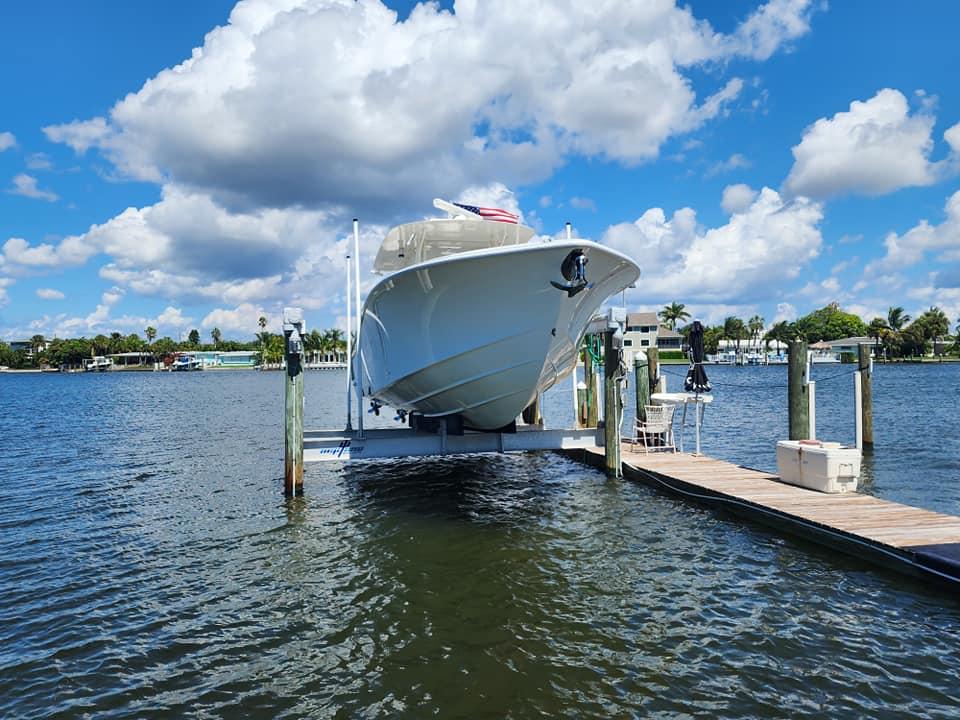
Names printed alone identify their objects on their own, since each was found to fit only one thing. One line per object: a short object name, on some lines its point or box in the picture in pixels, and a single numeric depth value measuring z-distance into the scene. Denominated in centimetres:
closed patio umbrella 1221
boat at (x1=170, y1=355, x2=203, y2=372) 13826
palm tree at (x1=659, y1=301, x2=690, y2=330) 11650
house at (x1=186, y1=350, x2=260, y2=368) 14425
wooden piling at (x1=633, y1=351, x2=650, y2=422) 1373
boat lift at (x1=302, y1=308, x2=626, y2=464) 1051
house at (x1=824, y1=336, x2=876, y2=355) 8481
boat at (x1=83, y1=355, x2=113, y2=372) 14738
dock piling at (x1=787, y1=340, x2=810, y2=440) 1127
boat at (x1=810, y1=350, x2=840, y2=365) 9631
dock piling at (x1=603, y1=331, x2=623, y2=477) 1127
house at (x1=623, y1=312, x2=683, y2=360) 10236
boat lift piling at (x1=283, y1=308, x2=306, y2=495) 993
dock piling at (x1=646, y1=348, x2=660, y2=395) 1397
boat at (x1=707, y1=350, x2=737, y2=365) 10769
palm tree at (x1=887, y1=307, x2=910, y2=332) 9650
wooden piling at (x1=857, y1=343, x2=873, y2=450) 1341
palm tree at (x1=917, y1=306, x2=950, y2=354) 9262
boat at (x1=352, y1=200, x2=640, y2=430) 810
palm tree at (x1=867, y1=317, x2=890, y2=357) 9750
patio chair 1278
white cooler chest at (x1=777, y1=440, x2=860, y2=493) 846
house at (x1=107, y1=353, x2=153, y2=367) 15050
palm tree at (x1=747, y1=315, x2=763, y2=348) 11244
